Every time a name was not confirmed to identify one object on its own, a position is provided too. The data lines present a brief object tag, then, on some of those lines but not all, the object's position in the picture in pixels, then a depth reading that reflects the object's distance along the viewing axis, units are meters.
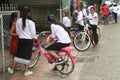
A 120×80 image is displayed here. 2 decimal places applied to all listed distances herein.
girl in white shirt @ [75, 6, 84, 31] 10.33
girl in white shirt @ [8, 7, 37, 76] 5.80
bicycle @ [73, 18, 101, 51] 8.80
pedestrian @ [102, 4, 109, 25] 18.18
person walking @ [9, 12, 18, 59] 6.19
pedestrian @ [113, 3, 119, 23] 19.08
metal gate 6.38
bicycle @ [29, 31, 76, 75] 5.86
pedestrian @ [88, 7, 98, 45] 9.33
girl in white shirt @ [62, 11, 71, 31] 10.16
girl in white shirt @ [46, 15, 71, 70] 5.75
